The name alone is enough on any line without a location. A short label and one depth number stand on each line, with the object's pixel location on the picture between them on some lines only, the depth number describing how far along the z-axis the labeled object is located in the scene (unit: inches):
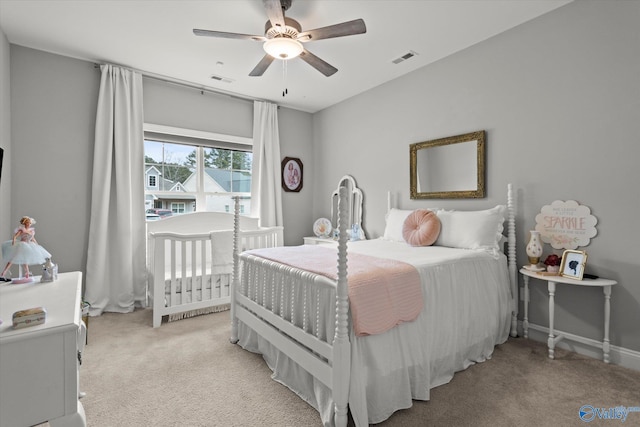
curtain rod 136.4
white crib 115.2
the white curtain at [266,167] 169.3
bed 58.8
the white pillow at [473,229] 98.0
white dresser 35.3
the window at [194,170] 147.6
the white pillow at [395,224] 124.7
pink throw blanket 59.8
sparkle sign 88.0
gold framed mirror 113.2
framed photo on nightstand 82.8
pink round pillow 107.3
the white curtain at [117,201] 125.7
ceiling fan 79.2
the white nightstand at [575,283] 80.2
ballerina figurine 56.7
